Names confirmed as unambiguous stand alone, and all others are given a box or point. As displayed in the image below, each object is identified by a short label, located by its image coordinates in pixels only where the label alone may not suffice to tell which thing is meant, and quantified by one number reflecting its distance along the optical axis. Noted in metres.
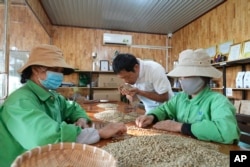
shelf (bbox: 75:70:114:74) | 4.32
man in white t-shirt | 1.67
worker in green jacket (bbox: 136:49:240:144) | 0.83
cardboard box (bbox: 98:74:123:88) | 4.25
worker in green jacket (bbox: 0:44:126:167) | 0.69
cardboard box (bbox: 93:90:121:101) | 4.14
